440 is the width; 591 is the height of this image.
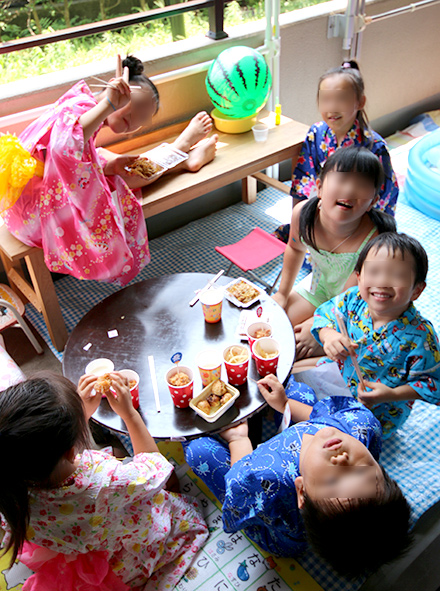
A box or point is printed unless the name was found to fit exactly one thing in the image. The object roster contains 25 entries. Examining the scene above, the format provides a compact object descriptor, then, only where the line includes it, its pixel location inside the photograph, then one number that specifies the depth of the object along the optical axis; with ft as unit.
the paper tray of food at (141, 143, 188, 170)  9.78
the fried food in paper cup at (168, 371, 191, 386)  5.82
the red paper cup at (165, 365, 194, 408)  5.77
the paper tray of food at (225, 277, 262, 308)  7.35
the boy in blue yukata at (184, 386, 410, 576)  4.11
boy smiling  5.86
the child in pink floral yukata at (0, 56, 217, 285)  7.76
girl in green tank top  7.18
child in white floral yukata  4.11
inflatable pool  11.87
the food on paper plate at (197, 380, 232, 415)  5.90
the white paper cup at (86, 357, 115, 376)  6.29
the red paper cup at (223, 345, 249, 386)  5.99
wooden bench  8.70
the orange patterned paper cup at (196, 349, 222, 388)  6.01
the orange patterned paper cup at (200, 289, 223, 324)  6.86
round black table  5.91
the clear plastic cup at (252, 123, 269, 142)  10.65
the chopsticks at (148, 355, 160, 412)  6.07
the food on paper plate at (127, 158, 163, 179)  9.31
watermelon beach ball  9.94
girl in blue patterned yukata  9.48
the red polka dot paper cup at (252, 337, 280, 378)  6.14
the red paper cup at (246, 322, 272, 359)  6.55
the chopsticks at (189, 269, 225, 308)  7.44
